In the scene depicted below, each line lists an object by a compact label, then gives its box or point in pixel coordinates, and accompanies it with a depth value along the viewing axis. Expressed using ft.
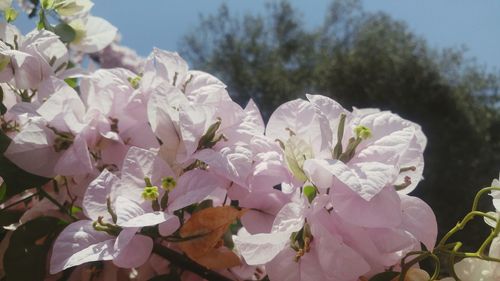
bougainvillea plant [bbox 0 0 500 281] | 0.79
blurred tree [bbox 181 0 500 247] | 19.51
